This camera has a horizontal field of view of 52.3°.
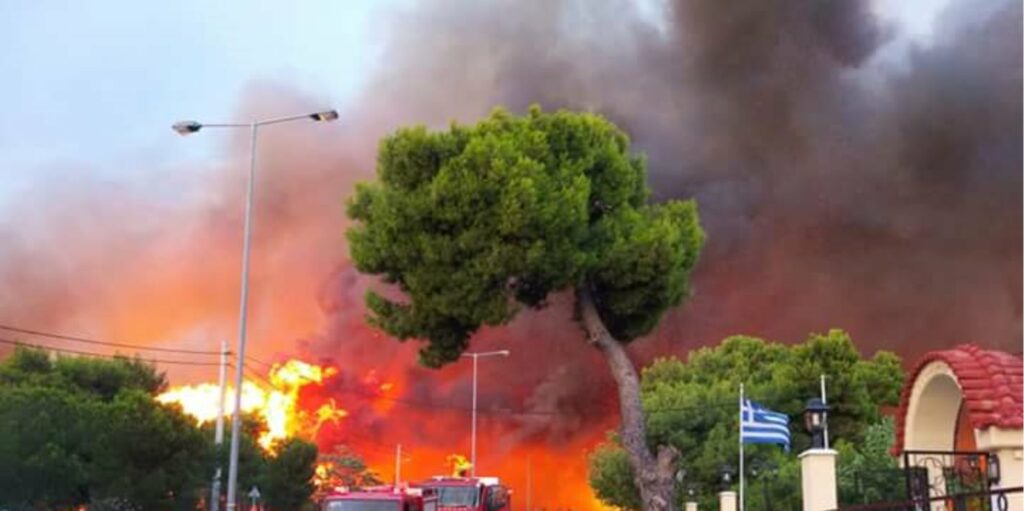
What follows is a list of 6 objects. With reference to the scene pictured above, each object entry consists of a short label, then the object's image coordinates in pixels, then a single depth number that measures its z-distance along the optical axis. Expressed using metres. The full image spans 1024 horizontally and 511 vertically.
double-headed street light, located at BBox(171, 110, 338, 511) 21.30
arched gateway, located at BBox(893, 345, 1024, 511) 10.64
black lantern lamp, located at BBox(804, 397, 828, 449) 12.98
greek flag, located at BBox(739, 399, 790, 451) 19.80
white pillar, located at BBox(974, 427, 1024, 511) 10.58
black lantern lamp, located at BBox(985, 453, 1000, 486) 10.80
